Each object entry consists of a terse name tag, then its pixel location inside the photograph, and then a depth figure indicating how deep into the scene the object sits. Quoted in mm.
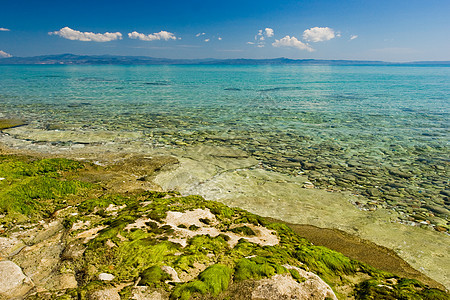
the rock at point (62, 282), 4188
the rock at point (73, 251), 4941
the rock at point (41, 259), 4512
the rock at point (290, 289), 3971
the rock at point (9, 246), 5082
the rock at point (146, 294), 3898
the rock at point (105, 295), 3795
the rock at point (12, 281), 3941
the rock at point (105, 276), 4296
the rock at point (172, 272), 4345
